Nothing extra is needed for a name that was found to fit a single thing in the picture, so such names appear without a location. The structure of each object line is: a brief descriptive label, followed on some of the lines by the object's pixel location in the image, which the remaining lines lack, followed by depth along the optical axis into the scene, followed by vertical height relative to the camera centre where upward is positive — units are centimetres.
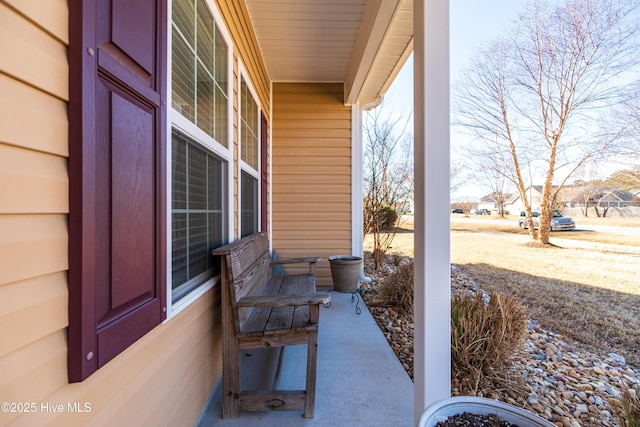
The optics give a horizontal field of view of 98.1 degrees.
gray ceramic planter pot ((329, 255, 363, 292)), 374 -82
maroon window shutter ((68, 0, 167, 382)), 64 +10
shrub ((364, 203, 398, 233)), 513 -8
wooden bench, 153 -69
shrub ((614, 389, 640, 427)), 130 -94
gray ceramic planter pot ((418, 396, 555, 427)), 101 -76
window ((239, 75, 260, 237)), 253 +54
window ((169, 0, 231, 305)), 123 +37
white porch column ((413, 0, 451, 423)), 133 +6
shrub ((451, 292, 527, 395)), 188 -92
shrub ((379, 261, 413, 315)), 314 -92
